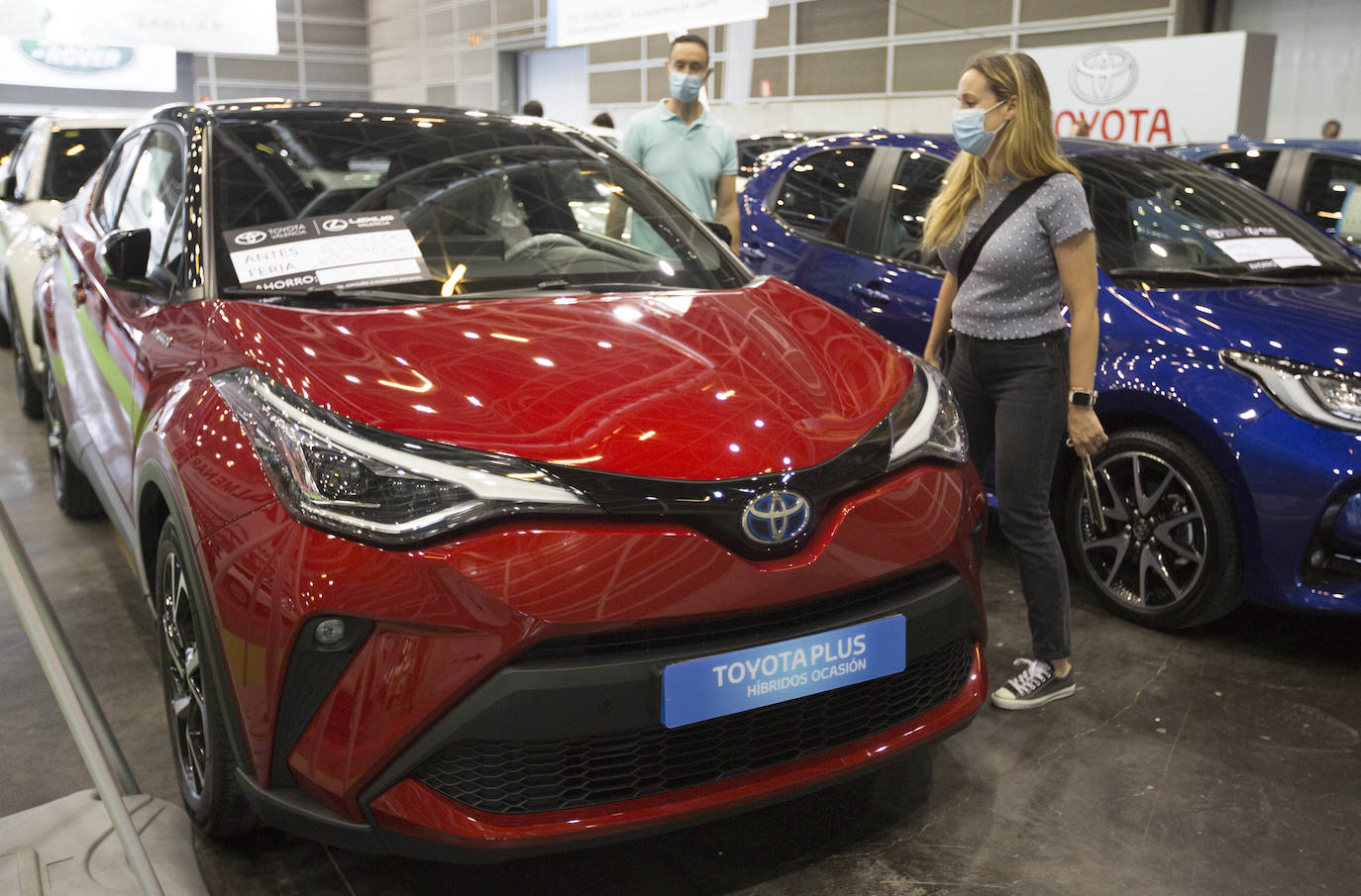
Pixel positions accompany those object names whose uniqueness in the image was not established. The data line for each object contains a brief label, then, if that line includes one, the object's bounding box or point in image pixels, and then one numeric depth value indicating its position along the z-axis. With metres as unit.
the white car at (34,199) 4.52
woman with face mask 2.45
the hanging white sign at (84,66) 17.25
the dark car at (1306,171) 5.26
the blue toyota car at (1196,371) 2.75
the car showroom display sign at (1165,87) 8.26
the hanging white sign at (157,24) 12.09
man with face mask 4.17
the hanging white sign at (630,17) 10.61
